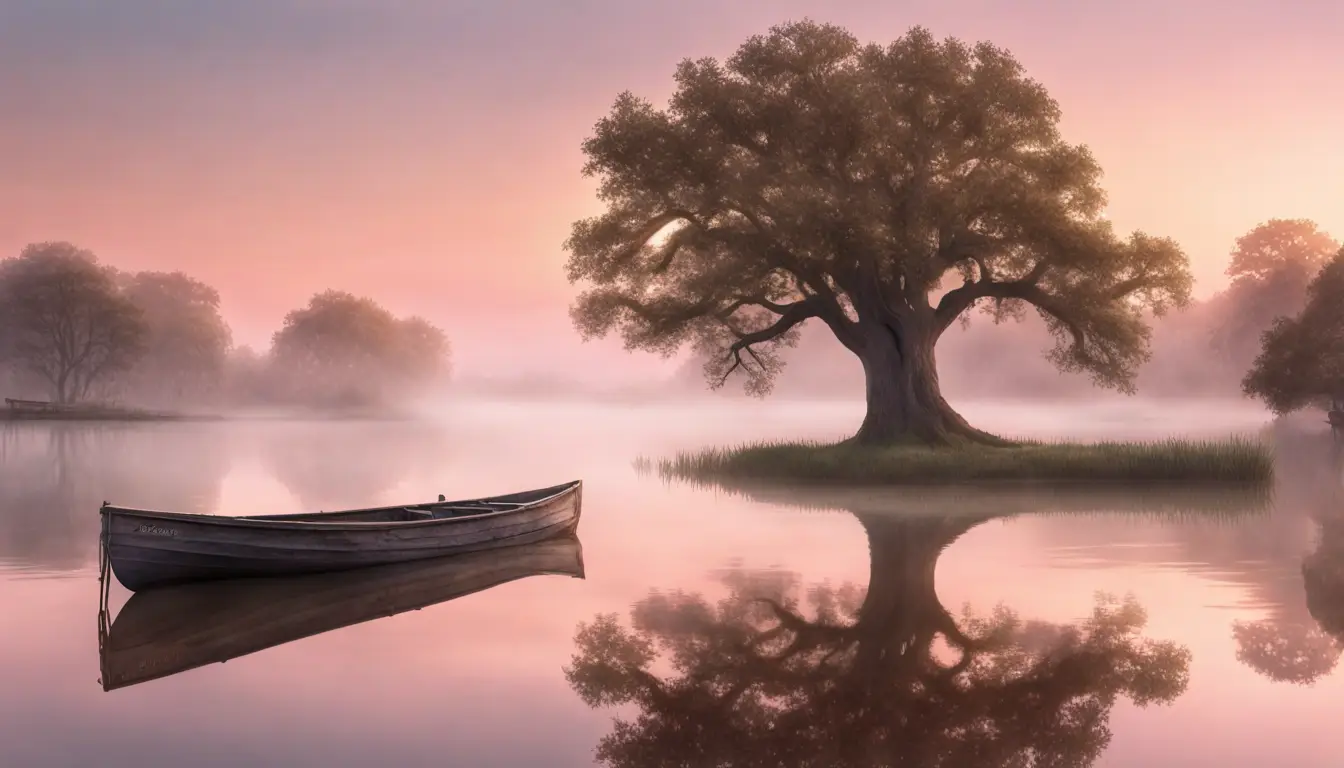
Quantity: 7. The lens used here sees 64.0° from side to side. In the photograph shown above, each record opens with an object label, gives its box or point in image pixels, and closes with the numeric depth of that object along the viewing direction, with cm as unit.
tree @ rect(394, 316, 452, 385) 14750
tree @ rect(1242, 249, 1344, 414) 5475
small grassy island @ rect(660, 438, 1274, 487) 3359
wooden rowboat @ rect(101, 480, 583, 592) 1628
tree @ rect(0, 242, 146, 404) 8381
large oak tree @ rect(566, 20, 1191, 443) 3562
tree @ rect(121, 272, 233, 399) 10756
